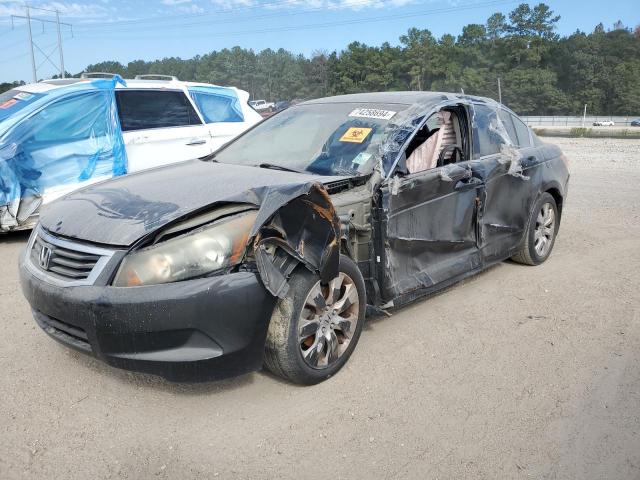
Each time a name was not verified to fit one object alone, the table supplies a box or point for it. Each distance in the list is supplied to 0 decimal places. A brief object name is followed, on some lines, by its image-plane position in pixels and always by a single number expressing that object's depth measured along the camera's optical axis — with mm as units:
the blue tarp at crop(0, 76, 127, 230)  6184
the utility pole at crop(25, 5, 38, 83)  49188
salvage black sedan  2771
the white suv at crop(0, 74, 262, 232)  6281
